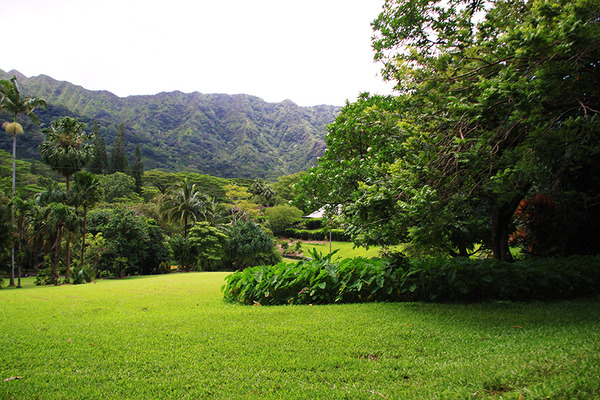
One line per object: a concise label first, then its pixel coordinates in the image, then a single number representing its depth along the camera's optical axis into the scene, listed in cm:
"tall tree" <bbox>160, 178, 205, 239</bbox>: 3316
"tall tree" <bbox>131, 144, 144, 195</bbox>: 5491
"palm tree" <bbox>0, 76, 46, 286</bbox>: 2033
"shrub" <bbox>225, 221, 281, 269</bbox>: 2636
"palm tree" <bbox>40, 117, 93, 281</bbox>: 2200
